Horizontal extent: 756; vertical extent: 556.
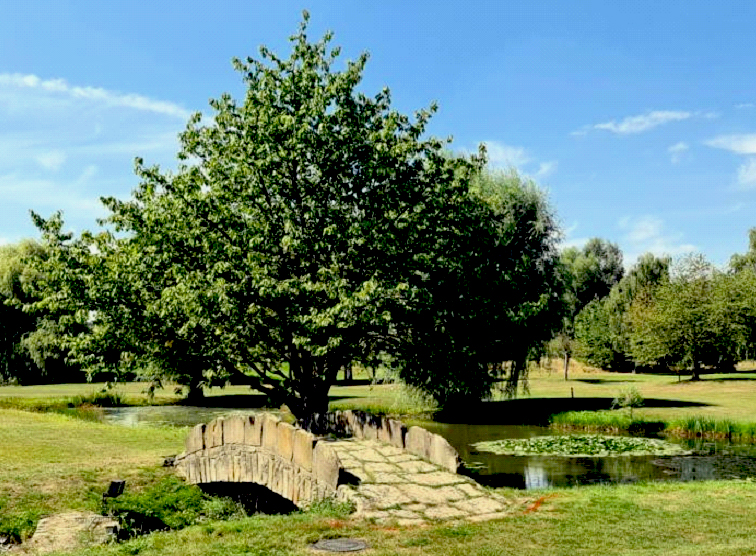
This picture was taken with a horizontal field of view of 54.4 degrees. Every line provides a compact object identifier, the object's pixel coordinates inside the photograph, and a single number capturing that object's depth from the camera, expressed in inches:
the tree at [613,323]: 3115.2
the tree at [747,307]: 2356.1
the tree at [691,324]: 2309.3
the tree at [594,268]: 3988.7
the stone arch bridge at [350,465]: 507.2
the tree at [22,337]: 2443.4
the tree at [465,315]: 877.2
